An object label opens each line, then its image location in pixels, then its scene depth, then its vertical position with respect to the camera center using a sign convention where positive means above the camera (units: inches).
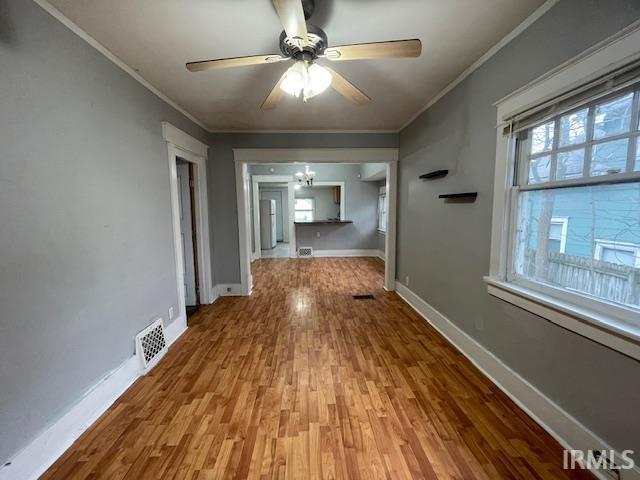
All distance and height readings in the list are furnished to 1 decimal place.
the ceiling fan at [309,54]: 51.8 +34.1
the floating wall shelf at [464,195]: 85.5 +5.3
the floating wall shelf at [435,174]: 102.8 +15.1
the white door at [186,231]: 135.3 -9.7
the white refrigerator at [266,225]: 321.1 -15.8
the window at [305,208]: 365.7 +5.6
